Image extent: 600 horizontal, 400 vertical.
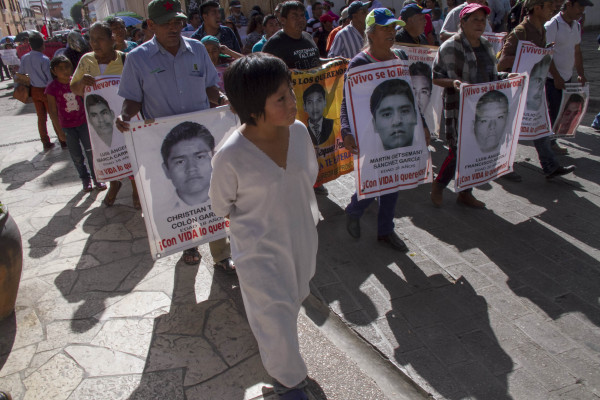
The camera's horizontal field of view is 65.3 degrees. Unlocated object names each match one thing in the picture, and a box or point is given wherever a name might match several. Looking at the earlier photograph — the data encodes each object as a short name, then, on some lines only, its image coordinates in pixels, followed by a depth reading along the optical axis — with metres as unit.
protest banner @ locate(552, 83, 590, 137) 5.44
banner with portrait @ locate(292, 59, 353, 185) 4.51
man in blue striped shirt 5.57
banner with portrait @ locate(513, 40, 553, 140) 4.97
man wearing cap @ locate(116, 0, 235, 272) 3.43
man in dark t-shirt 4.83
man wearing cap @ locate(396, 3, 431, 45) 5.71
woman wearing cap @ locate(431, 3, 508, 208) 4.08
